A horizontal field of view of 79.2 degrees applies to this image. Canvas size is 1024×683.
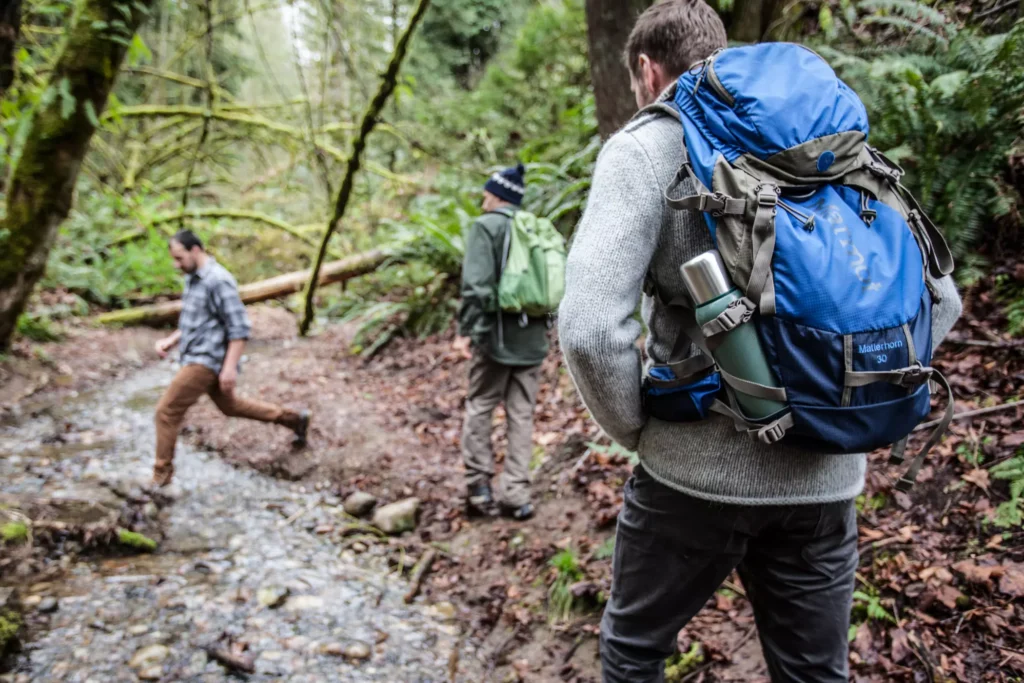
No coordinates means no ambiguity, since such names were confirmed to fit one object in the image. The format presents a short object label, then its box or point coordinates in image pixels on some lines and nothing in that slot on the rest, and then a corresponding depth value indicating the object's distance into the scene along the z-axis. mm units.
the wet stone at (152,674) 3001
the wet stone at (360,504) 4934
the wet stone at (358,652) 3306
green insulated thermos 1418
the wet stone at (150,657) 3090
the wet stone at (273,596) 3725
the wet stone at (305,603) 3721
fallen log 10125
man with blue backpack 1397
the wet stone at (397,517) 4691
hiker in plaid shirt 5043
